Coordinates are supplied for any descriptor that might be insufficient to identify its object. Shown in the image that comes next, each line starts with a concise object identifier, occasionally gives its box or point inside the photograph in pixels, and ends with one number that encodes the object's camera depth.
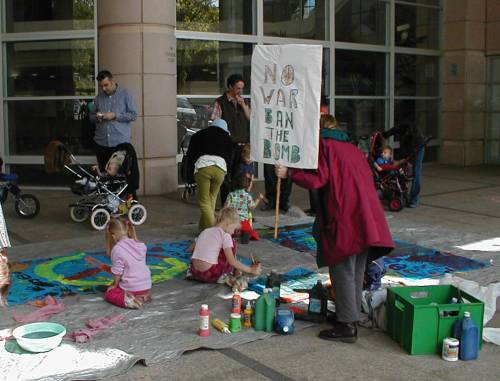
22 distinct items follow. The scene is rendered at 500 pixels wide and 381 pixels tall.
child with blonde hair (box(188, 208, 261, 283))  6.53
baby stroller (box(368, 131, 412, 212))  11.00
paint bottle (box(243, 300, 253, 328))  5.55
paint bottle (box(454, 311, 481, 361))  4.96
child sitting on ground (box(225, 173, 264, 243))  8.45
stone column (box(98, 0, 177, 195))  11.88
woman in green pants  8.28
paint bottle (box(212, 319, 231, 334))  5.41
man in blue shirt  9.98
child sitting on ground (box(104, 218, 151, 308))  5.93
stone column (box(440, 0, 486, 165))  17.62
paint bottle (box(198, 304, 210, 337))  5.31
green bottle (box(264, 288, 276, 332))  5.47
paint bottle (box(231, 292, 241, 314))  5.57
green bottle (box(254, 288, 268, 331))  5.50
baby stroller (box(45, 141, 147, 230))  9.30
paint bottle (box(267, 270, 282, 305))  6.08
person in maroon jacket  5.21
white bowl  4.84
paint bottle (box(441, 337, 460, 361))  4.95
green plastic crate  5.03
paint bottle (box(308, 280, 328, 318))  5.73
